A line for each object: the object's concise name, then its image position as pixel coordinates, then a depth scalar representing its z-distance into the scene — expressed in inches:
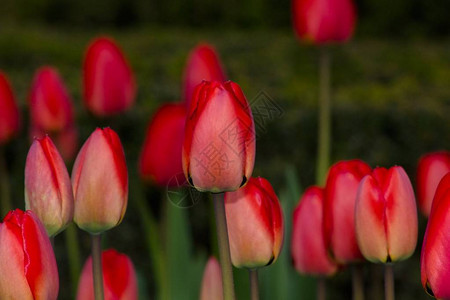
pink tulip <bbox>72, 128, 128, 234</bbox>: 53.9
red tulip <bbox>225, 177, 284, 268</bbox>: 54.0
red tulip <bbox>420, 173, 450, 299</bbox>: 52.0
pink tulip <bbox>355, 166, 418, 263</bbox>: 54.2
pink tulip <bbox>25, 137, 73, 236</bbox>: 53.2
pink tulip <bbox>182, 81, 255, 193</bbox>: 52.0
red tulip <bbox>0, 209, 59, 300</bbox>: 51.4
